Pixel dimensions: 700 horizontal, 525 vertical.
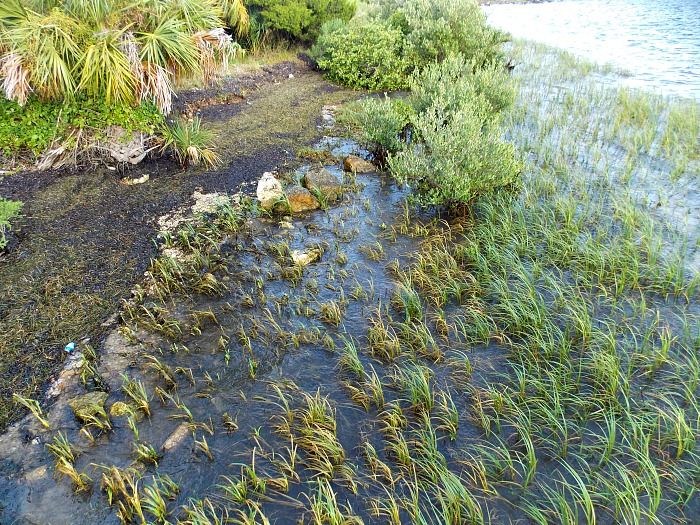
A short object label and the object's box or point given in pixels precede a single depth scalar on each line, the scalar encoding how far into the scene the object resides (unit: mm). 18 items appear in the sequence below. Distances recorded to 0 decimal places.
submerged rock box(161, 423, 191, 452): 4469
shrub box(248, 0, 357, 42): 18000
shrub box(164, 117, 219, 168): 9938
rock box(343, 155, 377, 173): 10508
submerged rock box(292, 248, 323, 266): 7262
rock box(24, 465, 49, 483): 4152
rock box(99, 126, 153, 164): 9500
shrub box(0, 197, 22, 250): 6461
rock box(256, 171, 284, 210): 8734
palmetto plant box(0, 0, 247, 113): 8094
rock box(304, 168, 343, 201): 9180
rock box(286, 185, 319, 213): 8805
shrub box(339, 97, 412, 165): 10422
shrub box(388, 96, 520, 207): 8164
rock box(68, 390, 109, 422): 4637
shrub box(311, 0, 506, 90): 15844
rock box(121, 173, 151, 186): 9234
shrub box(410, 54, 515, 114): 10295
